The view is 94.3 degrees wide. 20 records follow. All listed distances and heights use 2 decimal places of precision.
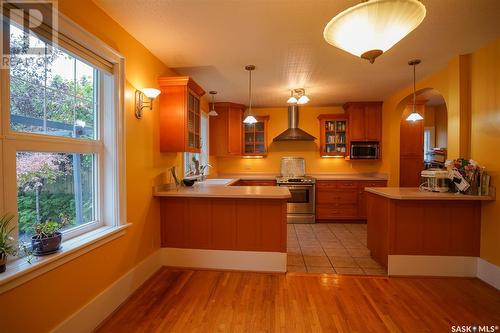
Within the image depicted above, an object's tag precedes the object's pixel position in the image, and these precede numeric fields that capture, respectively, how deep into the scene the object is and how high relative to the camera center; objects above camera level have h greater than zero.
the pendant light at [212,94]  4.11 +1.24
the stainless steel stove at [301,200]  4.70 -0.78
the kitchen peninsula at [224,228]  2.59 -0.76
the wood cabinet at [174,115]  2.71 +0.55
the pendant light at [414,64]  2.75 +1.19
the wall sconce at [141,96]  2.28 +0.66
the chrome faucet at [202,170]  4.10 -0.16
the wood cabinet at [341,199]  4.65 -0.75
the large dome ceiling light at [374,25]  1.05 +0.67
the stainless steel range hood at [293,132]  4.94 +0.65
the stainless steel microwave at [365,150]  4.78 +0.24
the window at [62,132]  1.29 +0.21
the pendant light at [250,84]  2.91 +1.19
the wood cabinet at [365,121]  4.74 +0.85
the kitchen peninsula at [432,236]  2.48 -0.80
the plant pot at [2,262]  1.17 -0.51
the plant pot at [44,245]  1.37 -0.50
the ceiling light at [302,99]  3.52 +0.96
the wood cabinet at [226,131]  4.95 +0.67
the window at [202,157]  3.94 +0.09
